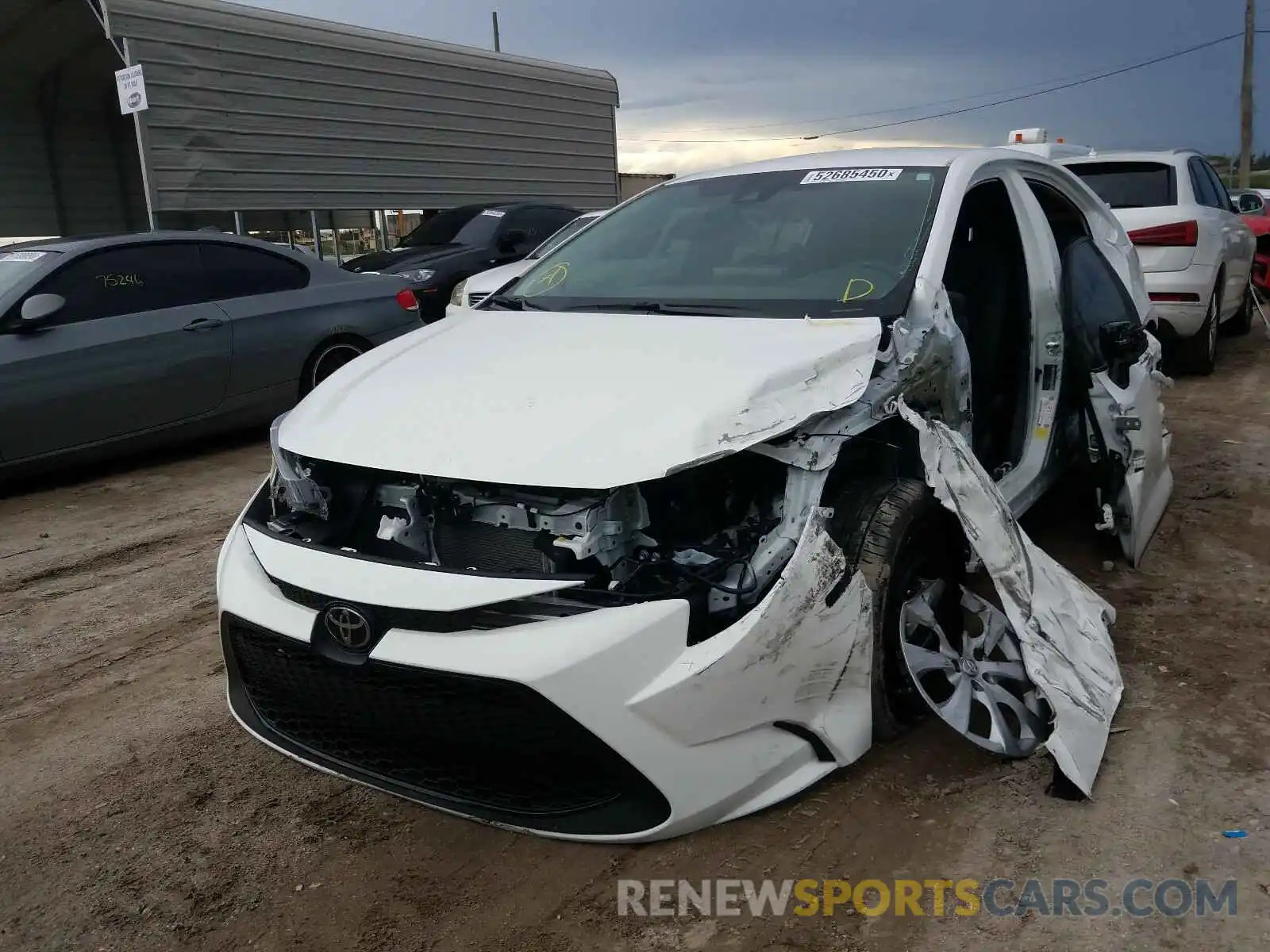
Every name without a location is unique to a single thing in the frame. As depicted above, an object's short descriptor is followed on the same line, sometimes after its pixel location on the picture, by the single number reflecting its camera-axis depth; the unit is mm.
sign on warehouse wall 9247
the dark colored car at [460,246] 9281
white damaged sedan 2186
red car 11109
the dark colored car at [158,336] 5562
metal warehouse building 10531
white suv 7309
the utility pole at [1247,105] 25797
